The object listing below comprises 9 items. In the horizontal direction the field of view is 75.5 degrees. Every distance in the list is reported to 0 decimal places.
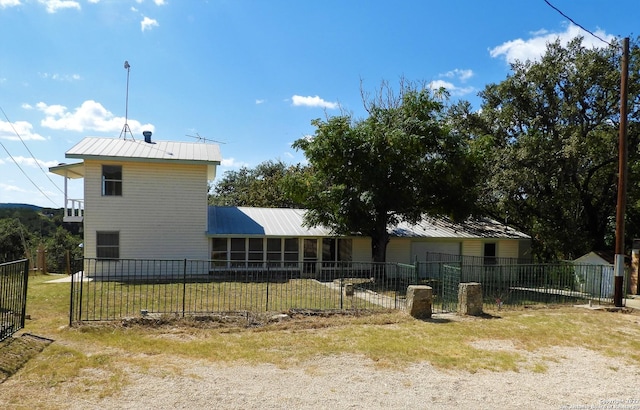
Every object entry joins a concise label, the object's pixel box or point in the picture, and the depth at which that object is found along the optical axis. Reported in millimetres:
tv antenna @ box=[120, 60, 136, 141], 23359
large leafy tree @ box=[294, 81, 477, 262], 17406
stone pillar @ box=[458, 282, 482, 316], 11570
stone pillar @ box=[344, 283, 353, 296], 14117
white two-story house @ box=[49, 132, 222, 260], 19250
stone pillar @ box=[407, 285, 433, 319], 10953
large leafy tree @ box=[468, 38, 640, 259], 21391
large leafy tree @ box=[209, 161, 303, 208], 39062
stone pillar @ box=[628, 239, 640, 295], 18094
